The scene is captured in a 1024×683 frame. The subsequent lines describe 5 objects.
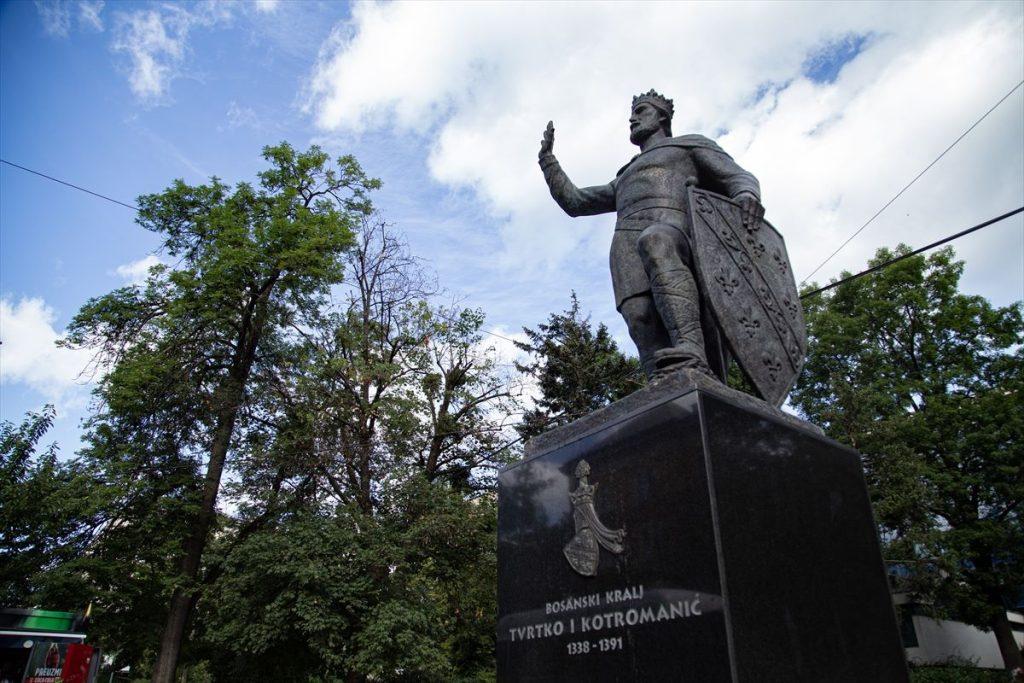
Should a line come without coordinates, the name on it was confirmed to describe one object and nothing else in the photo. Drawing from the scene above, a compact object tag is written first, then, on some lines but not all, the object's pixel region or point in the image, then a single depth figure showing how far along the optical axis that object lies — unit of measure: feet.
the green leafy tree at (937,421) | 65.21
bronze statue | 12.92
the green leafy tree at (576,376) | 83.15
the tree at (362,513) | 47.75
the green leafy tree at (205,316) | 57.21
